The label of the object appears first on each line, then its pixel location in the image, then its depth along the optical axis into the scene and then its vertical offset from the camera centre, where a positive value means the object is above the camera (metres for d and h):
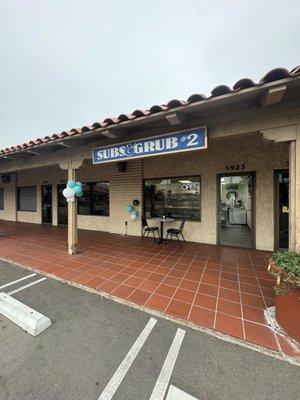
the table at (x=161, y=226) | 5.98 -0.90
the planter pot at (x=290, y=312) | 2.04 -1.24
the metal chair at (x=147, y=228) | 6.37 -0.95
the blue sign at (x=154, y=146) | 3.14 +0.94
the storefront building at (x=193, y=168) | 2.57 +0.87
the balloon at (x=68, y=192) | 4.82 +0.17
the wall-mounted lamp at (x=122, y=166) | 7.26 +1.19
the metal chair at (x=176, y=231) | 5.81 -0.96
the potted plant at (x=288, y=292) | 2.04 -1.00
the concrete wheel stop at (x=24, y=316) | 2.32 -1.47
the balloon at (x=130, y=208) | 7.02 -0.34
